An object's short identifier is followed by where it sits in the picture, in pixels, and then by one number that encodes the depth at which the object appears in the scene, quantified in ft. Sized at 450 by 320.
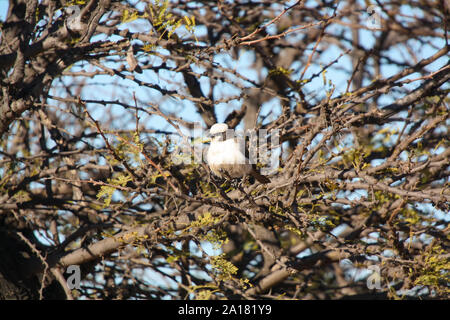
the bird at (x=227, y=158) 26.53
